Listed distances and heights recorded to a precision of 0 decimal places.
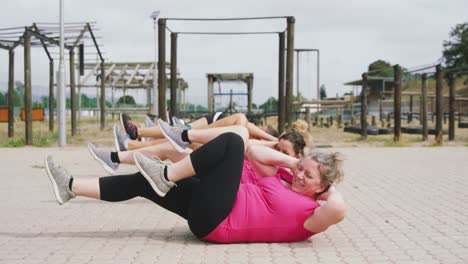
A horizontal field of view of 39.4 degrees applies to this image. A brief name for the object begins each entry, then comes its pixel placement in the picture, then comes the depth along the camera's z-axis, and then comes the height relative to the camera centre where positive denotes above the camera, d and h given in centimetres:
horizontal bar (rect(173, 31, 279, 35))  1159 +144
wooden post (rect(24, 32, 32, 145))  1402 +61
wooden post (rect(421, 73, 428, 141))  1584 +41
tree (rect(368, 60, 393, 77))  7643 +580
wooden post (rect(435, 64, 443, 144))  1489 +17
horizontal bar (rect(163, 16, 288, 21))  1089 +158
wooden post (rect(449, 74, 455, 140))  1559 +17
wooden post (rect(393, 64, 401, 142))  1492 +39
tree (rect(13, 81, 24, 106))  3064 +128
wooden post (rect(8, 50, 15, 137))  1642 +56
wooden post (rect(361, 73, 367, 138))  1627 +15
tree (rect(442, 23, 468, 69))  6059 +607
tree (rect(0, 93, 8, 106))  3611 +78
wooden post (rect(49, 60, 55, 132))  1848 +49
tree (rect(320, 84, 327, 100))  5981 +189
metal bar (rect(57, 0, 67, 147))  1424 +39
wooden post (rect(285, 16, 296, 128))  1157 +92
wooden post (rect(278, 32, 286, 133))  1177 +62
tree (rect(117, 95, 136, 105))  4785 +97
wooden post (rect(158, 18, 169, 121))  1124 +107
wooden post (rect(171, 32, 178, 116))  1173 +73
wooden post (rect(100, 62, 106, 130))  1974 +52
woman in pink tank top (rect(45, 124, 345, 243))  373 -47
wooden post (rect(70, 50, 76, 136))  1694 +57
